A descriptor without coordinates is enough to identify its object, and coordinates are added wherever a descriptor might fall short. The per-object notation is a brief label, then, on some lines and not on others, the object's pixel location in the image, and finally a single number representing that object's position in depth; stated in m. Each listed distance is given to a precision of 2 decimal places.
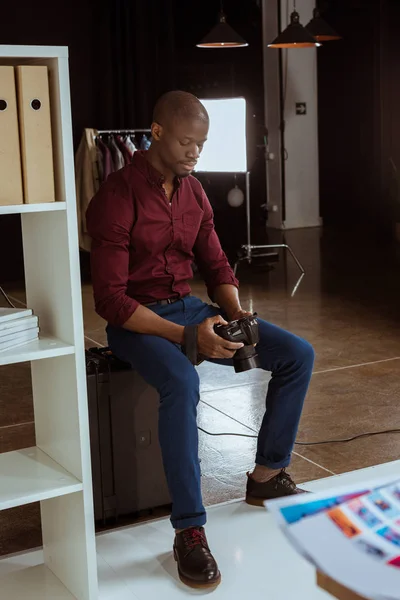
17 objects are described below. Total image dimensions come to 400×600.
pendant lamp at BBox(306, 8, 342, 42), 8.90
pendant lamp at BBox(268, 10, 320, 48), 8.19
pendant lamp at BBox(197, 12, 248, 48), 8.37
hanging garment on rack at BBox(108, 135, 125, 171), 7.54
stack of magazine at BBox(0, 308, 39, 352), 2.30
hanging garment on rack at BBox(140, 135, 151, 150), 7.79
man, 2.58
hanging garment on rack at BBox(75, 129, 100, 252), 7.56
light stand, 7.63
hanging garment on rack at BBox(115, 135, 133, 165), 7.59
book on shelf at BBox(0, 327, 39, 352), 2.30
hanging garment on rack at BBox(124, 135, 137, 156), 7.61
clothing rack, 7.64
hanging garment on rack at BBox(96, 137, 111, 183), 7.49
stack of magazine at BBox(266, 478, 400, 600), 1.06
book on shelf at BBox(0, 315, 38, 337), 2.30
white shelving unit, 2.26
